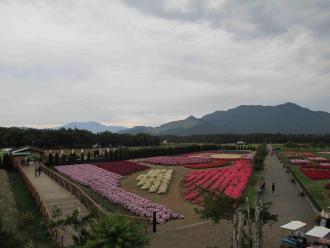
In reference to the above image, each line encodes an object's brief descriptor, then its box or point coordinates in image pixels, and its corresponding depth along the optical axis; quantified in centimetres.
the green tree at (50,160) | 5304
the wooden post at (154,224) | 2097
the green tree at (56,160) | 5372
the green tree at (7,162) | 4791
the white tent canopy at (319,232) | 1784
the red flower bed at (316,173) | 3995
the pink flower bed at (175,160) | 6088
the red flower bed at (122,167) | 4788
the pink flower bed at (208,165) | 5397
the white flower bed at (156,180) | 3422
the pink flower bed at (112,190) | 2436
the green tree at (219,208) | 1694
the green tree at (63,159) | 5510
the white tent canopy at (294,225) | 1878
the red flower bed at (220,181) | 3090
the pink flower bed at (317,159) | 6238
